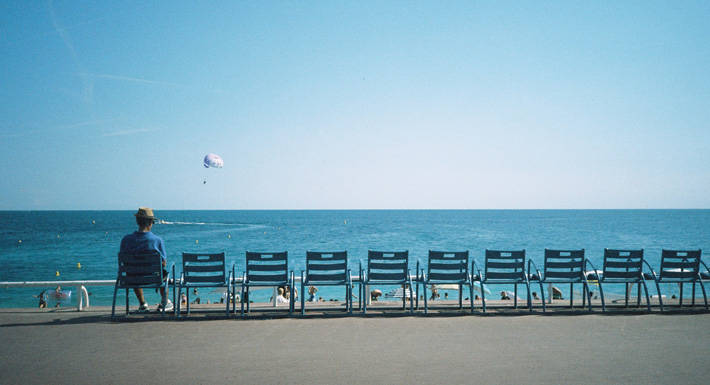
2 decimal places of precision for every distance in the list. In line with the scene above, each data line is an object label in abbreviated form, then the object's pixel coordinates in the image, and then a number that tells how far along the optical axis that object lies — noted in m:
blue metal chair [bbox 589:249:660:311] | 6.50
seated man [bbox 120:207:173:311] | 6.03
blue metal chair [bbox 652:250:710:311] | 6.54
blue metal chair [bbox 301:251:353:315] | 6.10
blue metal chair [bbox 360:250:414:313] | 6.28
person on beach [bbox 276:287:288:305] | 17.22
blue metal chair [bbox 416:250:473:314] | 6.33
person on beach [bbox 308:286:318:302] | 20.88
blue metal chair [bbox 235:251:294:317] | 6.10
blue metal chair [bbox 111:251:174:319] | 5.88
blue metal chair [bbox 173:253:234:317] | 5.96
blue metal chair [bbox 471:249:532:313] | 6.44
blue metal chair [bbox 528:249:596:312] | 6.45
